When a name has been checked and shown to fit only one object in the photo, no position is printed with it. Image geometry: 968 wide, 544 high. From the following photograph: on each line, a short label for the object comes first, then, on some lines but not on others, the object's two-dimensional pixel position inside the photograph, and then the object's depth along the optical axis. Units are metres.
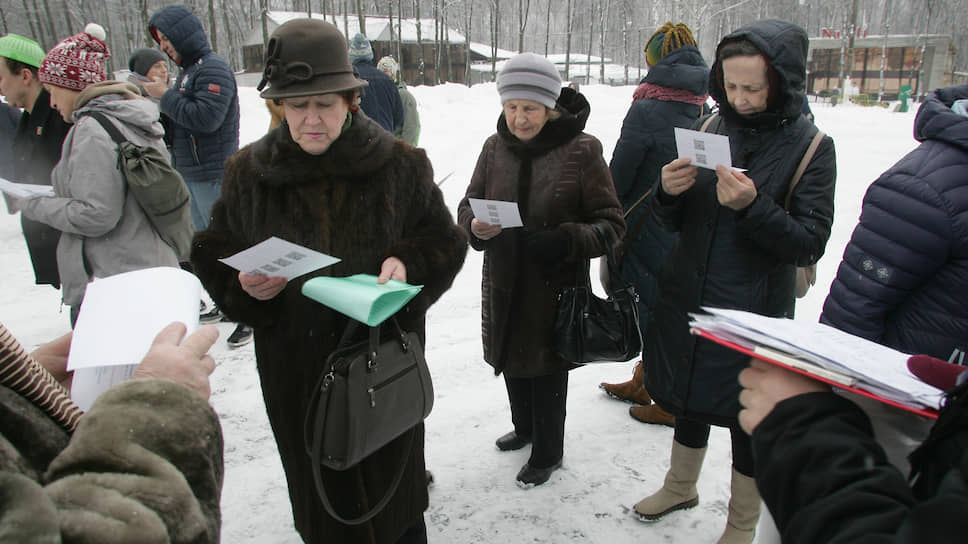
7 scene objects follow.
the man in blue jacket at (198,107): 4.52
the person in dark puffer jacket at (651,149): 3.28
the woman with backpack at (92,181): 2.89
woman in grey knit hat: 2.64
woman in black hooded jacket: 2.06
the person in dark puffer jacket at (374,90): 5.69
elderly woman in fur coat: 1.91
